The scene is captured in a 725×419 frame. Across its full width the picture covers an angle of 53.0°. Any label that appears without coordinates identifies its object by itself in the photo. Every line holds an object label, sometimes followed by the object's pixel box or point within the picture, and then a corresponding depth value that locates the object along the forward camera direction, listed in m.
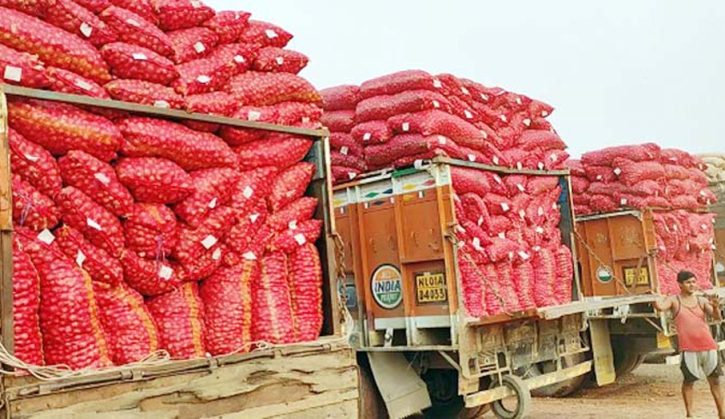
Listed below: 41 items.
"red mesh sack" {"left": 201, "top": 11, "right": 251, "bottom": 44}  4.54
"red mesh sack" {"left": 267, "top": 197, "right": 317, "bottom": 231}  4.43
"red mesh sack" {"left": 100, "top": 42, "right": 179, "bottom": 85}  3.84
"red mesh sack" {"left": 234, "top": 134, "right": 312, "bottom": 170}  4.36
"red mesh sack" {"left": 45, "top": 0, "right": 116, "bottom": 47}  3.67
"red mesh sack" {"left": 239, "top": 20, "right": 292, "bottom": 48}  4.72
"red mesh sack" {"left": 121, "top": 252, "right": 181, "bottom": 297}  3.72
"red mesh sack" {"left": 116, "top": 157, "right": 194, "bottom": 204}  3.76
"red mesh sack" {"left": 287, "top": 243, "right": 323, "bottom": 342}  4.43
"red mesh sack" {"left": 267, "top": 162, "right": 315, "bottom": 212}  4.46
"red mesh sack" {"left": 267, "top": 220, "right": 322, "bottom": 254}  4.41
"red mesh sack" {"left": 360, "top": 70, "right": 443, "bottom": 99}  6.98
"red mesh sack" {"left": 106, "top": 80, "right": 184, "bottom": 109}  3.79
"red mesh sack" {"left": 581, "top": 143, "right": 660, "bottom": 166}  9.95
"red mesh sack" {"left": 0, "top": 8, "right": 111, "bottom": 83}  3.45
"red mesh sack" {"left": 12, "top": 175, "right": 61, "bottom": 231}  3.27
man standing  6.91
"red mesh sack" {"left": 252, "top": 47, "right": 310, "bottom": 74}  4.71
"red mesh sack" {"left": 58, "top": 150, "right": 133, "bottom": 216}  3.53
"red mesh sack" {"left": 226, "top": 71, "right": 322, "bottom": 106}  4.48
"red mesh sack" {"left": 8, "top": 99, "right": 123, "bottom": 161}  3.35
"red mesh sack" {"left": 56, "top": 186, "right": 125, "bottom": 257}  3.49
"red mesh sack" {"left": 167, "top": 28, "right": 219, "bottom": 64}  4.27
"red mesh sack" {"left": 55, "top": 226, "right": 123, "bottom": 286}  3.46
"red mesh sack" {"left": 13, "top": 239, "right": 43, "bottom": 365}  3.14
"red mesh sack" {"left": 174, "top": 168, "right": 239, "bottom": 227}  3.99
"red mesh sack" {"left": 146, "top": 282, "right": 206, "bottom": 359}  3.81
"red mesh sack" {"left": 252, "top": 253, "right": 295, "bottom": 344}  4.20
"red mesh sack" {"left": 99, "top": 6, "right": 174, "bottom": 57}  3.91
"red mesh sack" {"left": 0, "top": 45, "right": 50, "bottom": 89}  3.31
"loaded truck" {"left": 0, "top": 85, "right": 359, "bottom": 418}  3.04
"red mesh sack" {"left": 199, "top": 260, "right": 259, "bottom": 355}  4.02
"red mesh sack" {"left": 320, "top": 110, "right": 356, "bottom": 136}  7.40
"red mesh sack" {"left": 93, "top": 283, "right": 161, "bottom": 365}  3.58
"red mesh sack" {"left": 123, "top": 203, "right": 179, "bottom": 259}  3.76
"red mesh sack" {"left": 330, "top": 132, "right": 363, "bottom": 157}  7.21
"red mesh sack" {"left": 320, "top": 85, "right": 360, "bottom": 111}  7.46
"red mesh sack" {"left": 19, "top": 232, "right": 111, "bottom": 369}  3.31
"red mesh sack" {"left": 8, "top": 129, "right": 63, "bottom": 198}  3.30
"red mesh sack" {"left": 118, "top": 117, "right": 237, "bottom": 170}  3.78
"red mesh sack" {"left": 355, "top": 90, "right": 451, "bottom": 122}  6.87
